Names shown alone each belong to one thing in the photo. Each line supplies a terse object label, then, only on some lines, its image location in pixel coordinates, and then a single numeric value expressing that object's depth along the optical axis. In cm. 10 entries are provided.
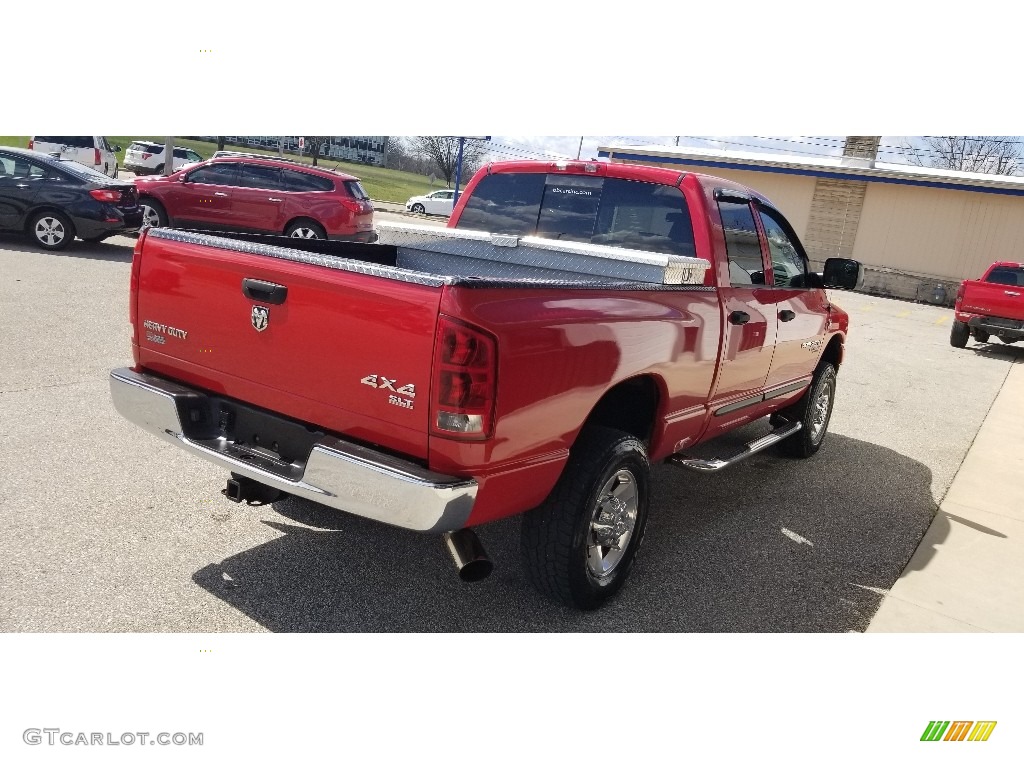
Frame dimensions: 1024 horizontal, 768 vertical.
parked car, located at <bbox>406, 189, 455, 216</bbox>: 3167
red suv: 1399
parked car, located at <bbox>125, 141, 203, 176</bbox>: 3148
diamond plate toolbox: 420
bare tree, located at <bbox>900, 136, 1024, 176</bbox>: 2926
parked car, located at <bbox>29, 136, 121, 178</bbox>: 2197
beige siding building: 2625
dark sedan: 1207
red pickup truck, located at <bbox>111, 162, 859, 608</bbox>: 284
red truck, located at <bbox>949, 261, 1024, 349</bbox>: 1420
